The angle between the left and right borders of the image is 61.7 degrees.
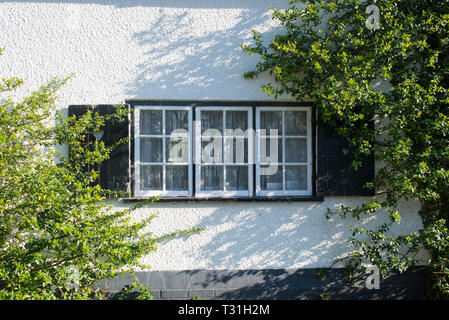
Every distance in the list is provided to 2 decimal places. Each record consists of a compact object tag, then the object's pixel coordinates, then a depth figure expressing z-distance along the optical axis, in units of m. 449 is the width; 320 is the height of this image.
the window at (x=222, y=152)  5.02
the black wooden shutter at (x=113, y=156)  4.77
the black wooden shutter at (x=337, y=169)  4.96
